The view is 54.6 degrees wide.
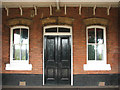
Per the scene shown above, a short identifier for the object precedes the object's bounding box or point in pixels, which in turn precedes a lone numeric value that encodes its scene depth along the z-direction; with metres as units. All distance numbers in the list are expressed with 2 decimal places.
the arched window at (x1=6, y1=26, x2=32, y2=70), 5.81
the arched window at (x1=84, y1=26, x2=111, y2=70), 5.74
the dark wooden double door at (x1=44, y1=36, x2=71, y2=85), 5.67
